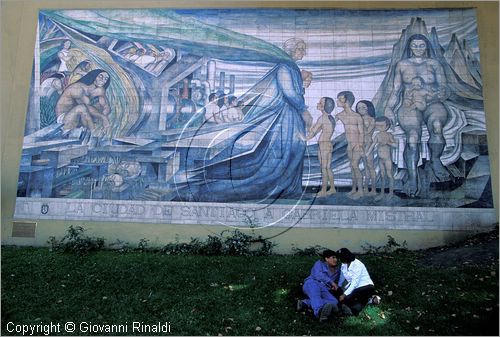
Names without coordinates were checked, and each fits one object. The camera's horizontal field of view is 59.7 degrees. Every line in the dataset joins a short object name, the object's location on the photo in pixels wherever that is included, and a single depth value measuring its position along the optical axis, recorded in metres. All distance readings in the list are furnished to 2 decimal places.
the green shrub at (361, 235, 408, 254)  10.04
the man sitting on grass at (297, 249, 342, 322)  6.40
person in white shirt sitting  6.61
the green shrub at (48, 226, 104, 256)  9.73
